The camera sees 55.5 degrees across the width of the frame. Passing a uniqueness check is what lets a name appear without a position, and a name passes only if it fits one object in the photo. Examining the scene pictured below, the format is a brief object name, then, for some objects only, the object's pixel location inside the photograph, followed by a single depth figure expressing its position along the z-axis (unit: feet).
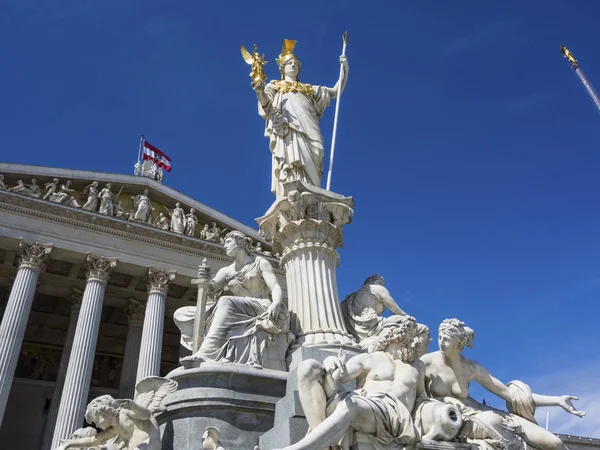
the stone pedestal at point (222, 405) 18.94
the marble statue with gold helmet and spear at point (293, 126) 29.30
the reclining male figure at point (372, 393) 13.66
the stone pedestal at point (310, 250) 24.29
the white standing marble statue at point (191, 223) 97.19
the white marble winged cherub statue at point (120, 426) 17.84
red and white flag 111.62
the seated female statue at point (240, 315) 21.58
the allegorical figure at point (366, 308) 25.62
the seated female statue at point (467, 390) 16.78
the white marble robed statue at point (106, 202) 91.45
